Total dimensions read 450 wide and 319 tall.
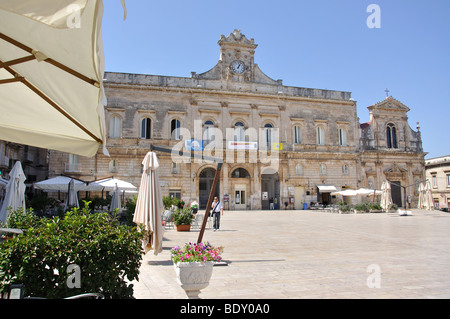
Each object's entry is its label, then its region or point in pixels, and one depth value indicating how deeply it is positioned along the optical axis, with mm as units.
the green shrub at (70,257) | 3297
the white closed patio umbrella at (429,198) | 28141
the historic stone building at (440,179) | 39656
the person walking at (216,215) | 14284
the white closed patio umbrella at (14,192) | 8977
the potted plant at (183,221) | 14312
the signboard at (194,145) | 29609
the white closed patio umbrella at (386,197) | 25469
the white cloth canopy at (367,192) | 28047
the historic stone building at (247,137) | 28938
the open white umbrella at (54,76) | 2102
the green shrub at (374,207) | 27688
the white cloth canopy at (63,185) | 15602
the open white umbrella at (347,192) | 28930
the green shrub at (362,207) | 27375
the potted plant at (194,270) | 4648
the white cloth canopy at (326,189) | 31828
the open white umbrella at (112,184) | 16281
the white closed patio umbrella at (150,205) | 6609
